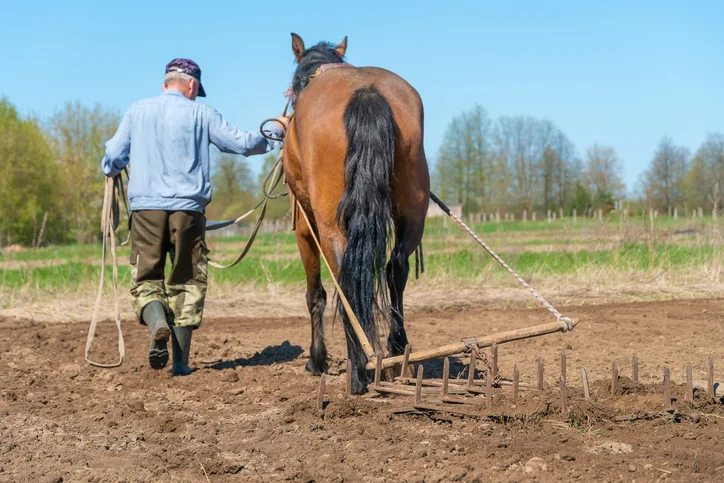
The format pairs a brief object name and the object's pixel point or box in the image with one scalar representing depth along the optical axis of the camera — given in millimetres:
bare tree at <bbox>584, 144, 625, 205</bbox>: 62969
